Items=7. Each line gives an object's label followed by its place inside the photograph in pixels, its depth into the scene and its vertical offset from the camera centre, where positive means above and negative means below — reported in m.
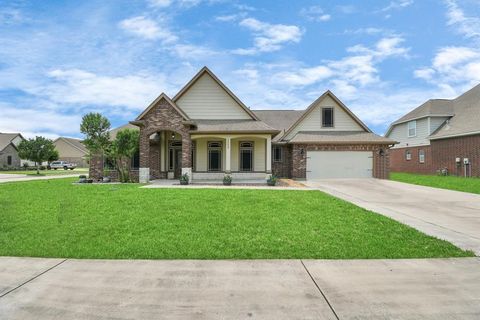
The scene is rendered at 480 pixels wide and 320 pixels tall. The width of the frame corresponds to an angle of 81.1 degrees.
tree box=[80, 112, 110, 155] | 19.11 +2.17
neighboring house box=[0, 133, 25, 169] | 49.59 +2.18
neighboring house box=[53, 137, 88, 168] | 66.50 +3.11
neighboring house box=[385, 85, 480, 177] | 24.86 +2.34
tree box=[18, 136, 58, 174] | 36.12 +1.78
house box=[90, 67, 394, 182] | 17.91 +1.50
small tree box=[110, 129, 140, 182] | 18.64 +1.10
